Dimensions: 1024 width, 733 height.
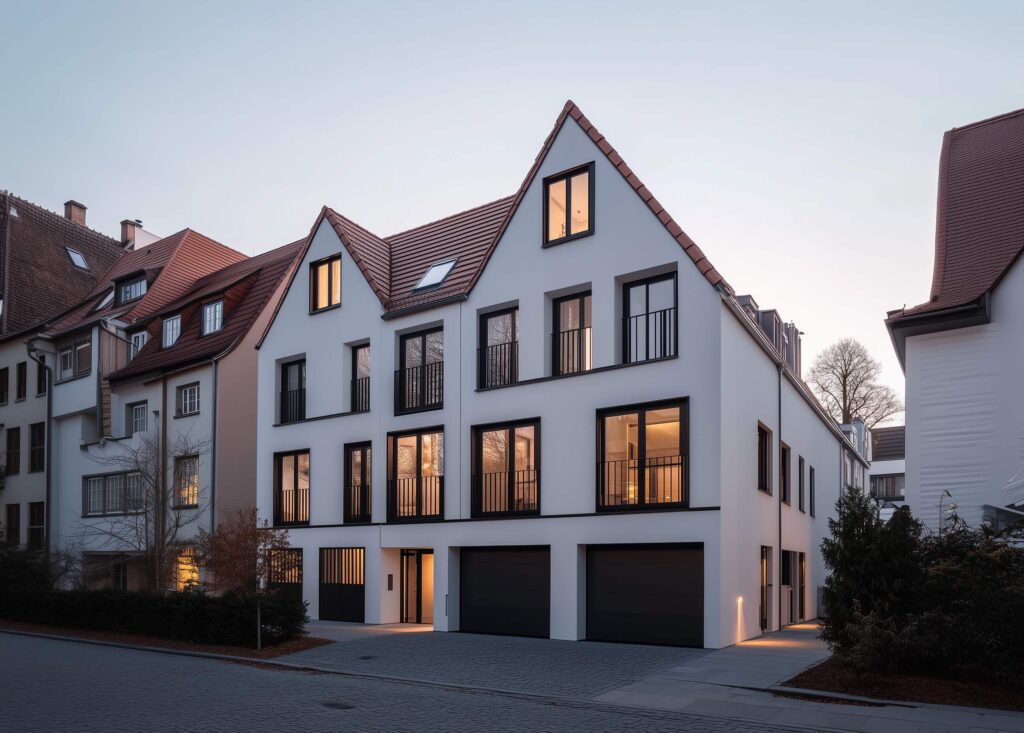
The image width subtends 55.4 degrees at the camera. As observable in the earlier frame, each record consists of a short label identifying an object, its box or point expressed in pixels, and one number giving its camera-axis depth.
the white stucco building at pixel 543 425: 20.02
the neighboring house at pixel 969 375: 19.23
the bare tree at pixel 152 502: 27.97
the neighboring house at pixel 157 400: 31.05
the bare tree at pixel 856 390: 51.75
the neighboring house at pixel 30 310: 39.38
